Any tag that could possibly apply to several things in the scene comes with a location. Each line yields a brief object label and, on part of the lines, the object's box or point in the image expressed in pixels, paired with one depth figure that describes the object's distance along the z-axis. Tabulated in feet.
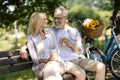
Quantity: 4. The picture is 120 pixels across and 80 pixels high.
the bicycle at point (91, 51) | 19.84
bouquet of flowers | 18.97
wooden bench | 17.27
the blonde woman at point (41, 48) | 16.31
